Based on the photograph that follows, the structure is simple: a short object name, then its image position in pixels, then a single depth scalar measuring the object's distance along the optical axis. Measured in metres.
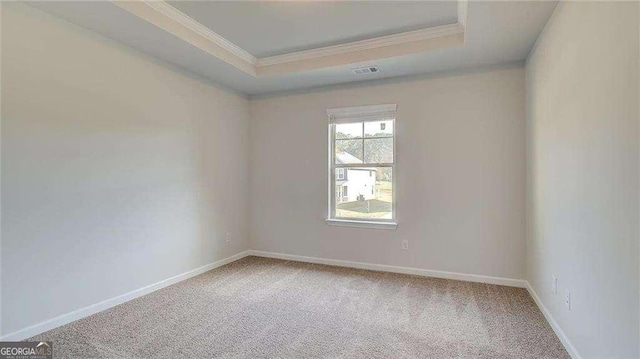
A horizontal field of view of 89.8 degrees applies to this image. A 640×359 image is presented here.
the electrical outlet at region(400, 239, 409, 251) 3.87
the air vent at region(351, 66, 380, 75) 3.57
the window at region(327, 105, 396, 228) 4.02
